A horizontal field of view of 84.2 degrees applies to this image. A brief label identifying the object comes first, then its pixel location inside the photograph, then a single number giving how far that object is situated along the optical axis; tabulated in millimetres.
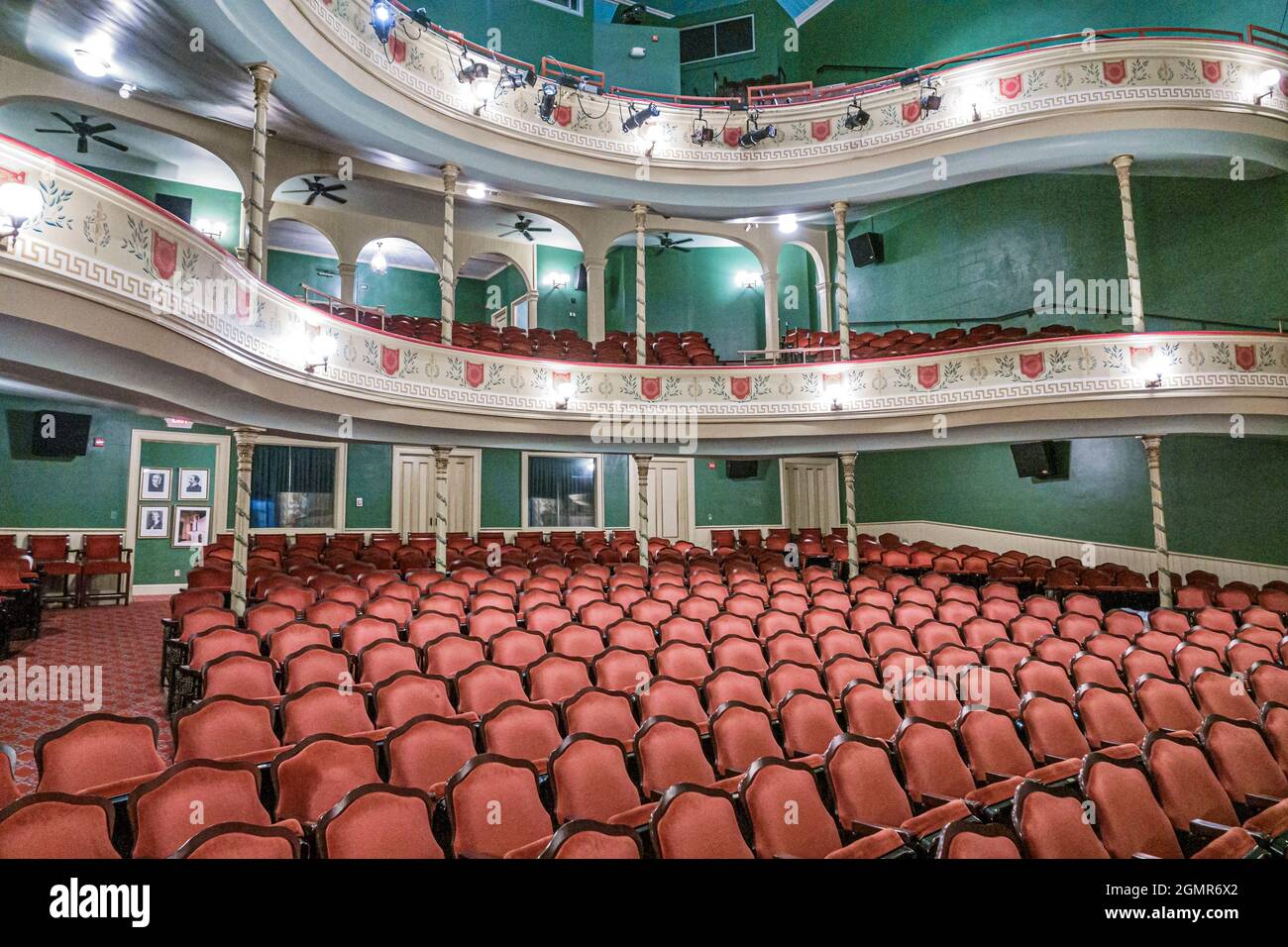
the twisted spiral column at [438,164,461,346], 9930
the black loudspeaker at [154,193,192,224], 11305
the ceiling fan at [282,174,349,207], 11422
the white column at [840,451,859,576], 11477
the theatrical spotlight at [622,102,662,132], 11258
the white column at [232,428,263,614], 7137
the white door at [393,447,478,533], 14242
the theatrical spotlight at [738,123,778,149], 11984
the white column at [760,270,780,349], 13617
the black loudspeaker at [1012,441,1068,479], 12906
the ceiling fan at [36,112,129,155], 9162
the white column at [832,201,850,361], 11520
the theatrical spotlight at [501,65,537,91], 10469
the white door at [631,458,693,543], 16188
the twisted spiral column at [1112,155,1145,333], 10219
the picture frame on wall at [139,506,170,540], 11225
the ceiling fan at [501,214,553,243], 13680
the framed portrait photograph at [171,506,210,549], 11570
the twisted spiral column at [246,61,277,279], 7113
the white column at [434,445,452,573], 9438
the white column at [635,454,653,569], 10814
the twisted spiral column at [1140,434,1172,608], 9680
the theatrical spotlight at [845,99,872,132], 11758
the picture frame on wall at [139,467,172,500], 11305
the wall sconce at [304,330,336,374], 6910
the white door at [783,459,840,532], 17188
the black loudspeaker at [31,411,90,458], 10312
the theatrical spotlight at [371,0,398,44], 8547
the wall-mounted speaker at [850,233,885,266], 15688
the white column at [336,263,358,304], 12758
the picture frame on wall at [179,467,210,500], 11719
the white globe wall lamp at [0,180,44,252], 3406
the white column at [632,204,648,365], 11266
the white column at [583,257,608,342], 12992
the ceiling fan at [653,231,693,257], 15422
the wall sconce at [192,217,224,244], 11859
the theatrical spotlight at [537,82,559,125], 10672
